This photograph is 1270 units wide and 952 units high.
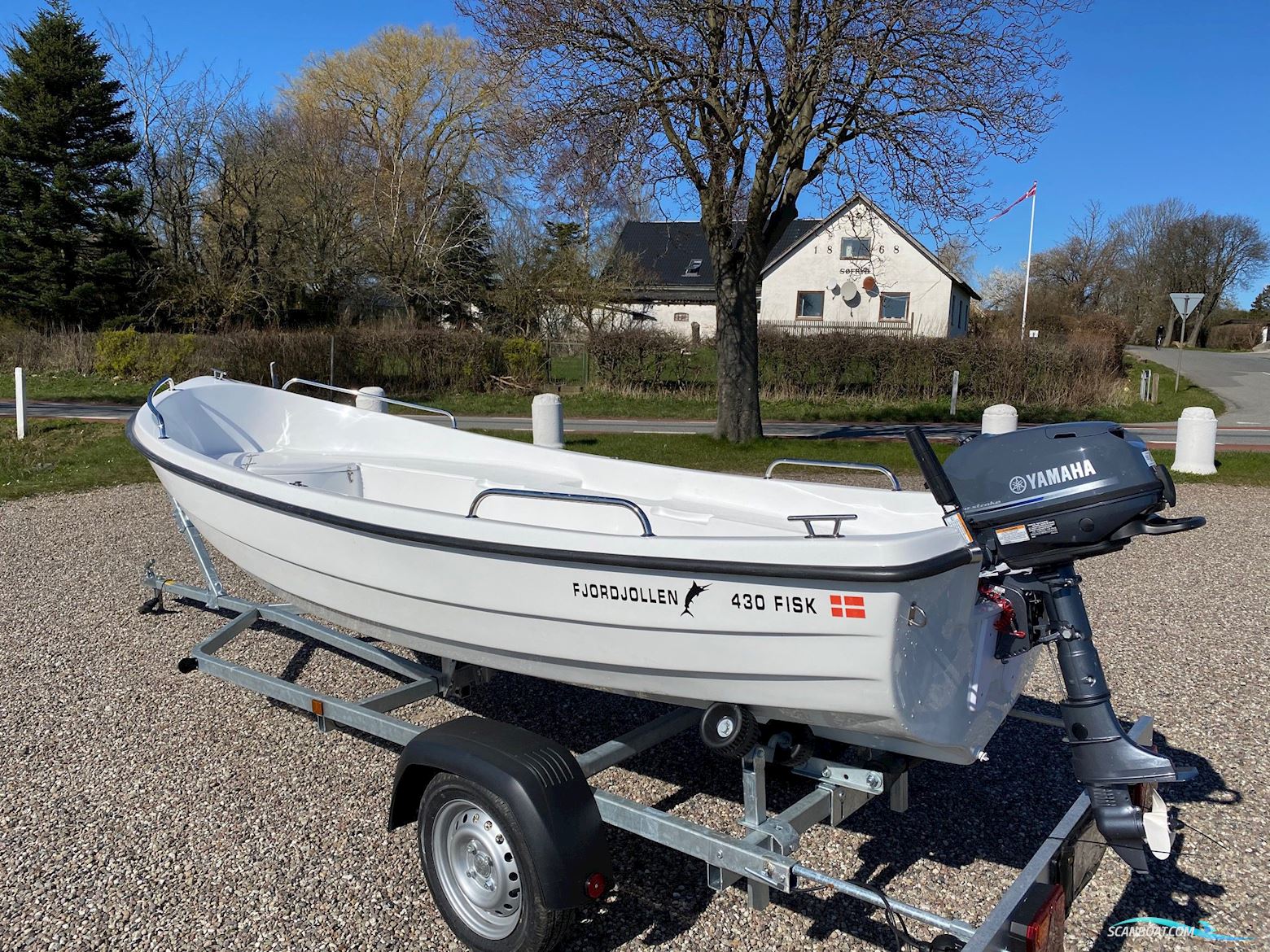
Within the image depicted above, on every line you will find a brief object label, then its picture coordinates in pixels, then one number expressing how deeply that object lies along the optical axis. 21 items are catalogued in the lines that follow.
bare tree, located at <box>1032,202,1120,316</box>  52.84
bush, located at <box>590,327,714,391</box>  20.58
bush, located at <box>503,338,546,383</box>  21.42
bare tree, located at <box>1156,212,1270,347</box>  62.03
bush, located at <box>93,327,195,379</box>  20.34
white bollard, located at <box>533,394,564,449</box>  11.91
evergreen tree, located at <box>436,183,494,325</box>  29.55
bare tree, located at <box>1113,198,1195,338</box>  61.06
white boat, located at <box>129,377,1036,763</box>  2.48
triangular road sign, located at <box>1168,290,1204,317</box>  17.22
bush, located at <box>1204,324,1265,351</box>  61.06
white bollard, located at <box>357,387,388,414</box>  6.62
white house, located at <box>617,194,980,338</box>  34.94
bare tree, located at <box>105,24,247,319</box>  27.69
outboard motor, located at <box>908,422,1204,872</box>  2.60
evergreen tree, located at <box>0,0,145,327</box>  27.12
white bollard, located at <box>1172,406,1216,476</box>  11.52
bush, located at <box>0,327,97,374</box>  22.17
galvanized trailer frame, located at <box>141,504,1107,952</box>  2.34
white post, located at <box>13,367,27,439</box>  12.25
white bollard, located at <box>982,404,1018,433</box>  10.57
